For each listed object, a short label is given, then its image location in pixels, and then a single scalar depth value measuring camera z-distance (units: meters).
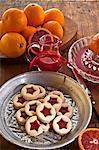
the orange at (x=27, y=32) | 1.14
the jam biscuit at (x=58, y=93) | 0.99
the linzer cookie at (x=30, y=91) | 0.97
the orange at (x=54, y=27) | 1.15
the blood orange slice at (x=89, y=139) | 0.85
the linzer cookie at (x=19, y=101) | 0.96
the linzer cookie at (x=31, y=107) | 0.93
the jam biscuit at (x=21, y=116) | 0.93
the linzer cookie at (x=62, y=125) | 0.90
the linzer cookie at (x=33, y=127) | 0.90
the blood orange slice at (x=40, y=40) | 1.08
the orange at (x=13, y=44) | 1.09
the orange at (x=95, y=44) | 1.07
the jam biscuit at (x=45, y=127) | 0.91
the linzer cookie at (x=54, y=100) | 0.95
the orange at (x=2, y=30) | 1.13
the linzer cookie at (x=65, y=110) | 0.94
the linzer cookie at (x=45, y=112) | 0.92
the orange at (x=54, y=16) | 1.18
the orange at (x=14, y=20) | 1.11
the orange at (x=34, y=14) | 1.15
